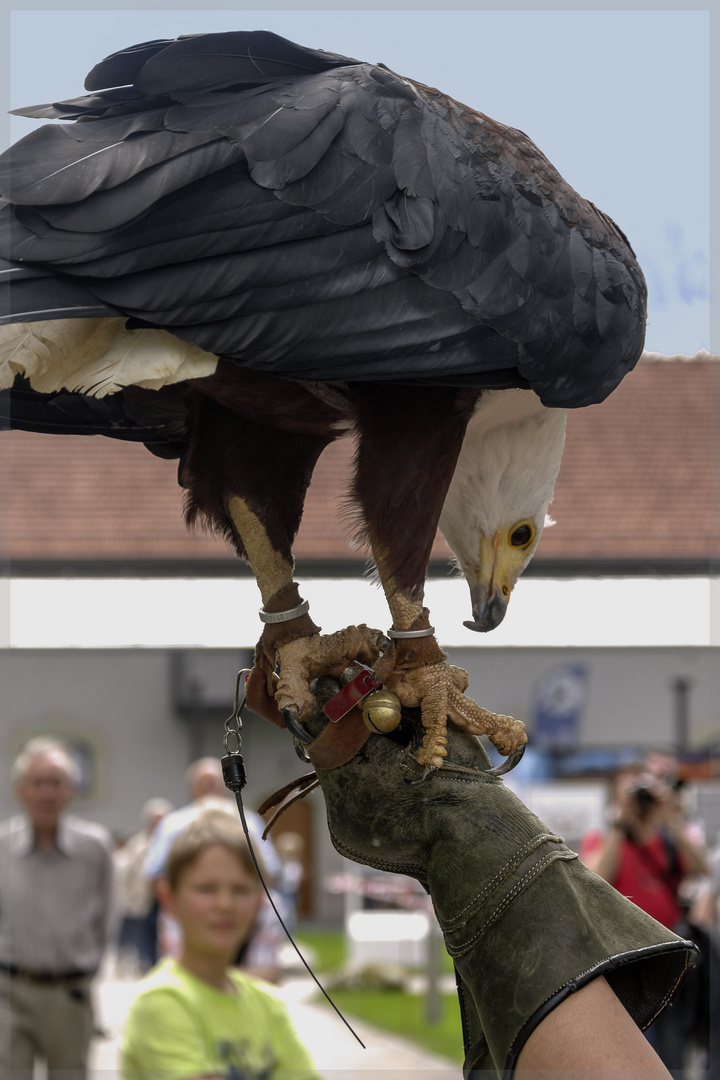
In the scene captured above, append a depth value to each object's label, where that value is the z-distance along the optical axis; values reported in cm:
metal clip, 359
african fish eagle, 301
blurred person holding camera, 894
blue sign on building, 2713
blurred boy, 514
